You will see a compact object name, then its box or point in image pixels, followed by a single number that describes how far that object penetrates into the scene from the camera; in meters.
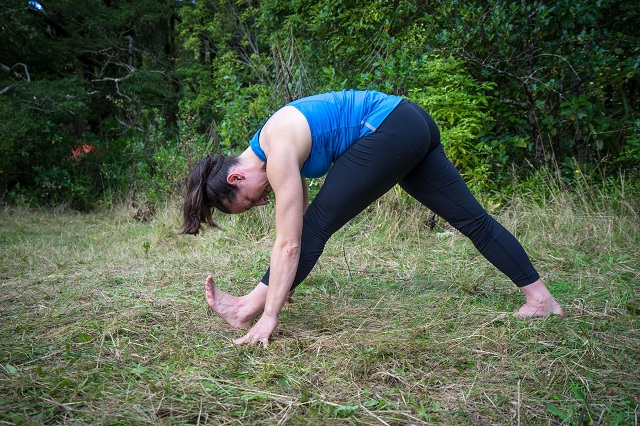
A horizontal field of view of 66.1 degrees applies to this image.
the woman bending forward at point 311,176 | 2.00
